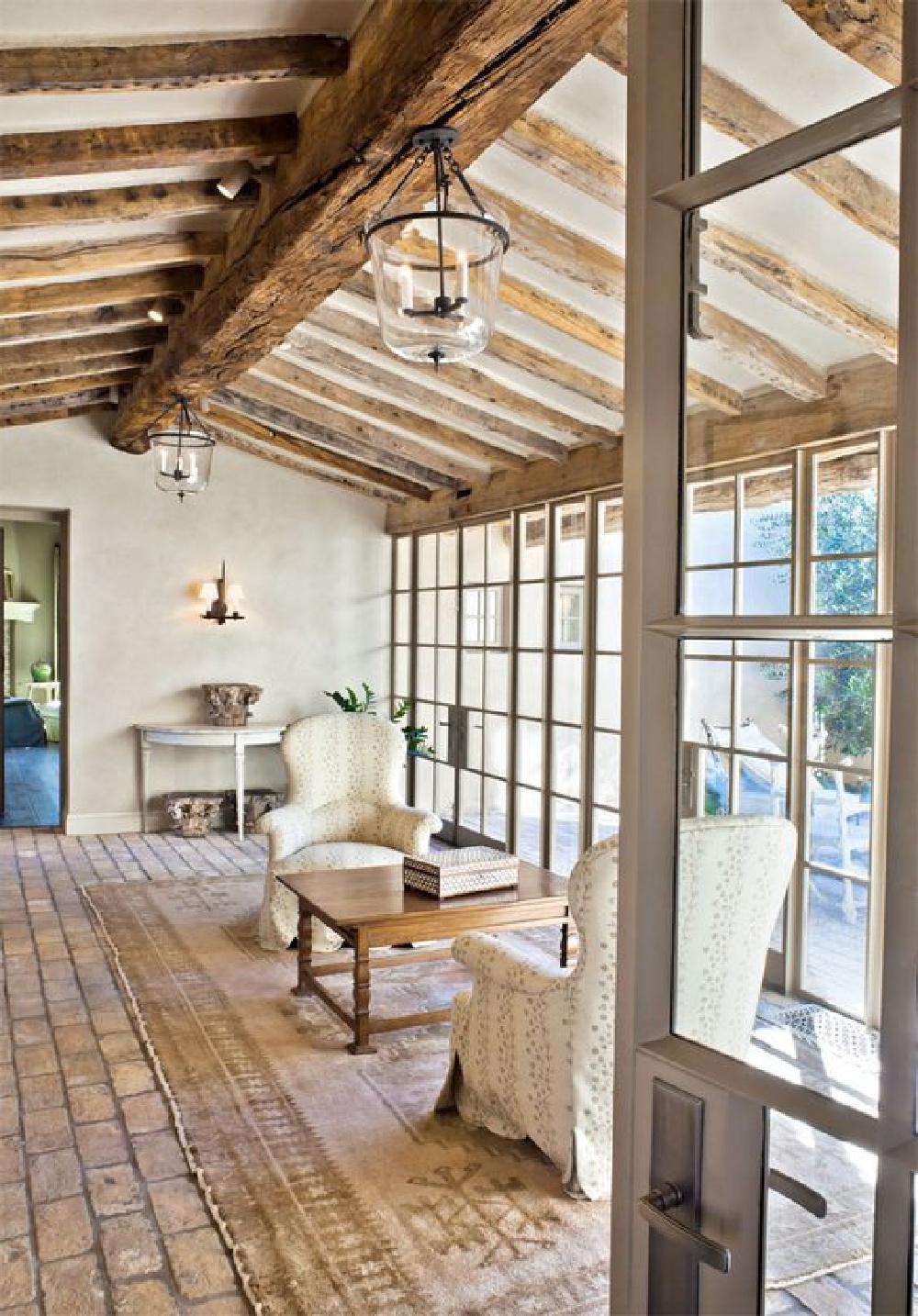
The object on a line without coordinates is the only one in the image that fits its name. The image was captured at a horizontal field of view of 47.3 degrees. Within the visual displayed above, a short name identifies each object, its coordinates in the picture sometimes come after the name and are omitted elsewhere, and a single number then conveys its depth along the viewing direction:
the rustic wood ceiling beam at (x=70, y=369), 5.89
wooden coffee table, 3.53
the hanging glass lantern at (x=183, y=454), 5.38
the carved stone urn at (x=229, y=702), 7.62
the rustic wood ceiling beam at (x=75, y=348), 5.43
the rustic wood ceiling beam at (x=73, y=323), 4.96
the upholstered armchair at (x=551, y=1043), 2.57
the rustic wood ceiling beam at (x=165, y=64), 2.48
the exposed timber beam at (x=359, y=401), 6.16
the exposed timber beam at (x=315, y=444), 7.00
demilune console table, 7.29
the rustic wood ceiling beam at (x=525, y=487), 5.63
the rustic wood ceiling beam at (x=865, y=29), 1.02
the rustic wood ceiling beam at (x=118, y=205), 3.44
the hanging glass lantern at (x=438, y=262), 2.50
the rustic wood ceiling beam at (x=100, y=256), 3.96
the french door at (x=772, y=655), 1.02
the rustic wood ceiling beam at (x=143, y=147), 2.97
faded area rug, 2.33
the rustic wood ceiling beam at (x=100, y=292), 4.44
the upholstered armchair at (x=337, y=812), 4.70
